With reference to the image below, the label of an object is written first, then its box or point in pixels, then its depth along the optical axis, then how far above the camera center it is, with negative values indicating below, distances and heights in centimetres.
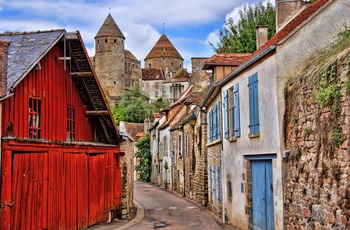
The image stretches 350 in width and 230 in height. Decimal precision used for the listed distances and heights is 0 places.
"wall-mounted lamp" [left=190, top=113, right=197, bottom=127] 2492 +186
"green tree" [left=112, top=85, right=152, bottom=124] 8332 +780
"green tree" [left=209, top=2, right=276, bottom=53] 3136 +846
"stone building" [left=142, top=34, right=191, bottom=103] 12275 +2307
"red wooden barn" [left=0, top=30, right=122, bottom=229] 1104 +55
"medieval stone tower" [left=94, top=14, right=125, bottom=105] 10675 +2189
